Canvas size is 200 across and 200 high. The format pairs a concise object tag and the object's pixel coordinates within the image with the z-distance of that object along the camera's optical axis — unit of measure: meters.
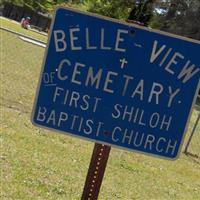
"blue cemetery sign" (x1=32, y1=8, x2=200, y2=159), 3.12
